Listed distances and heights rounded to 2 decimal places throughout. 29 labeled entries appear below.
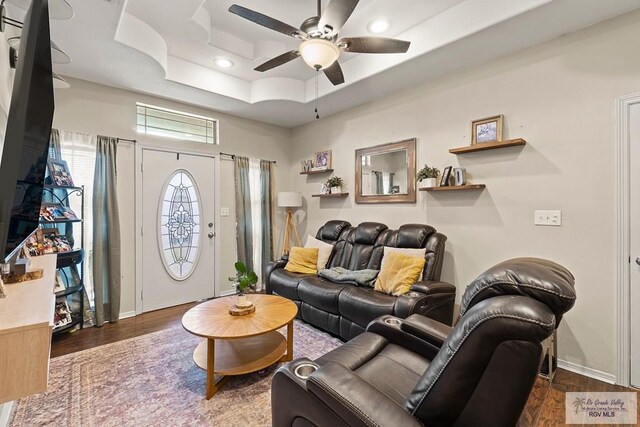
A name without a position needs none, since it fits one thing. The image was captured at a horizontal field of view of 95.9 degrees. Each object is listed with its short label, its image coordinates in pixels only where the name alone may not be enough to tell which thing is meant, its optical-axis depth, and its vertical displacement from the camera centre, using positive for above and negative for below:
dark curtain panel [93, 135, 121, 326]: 3.31 -0.26
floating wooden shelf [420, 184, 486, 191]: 2.88 +0.21
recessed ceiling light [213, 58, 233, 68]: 3.42 +1.78
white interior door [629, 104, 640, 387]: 2.12 -0.27
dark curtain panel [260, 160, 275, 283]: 4.84 -0.03
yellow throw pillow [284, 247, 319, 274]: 3.65 -0.67
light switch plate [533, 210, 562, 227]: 2.47 -0.10
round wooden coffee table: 2.03 -0.87
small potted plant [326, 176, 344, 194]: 4.29 +0.37
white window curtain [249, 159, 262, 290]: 4.77 -0.03
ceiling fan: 1.85 +1.24
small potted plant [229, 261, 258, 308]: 2.35 -0.60
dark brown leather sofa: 2.55 -0.81
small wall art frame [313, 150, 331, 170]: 4.54 +0.78
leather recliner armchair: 0.84 -0.53
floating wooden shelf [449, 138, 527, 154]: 2.61 +0.59
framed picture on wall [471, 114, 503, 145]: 2.78 +0.77
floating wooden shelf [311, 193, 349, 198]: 4.29 +0.21
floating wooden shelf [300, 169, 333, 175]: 4.52 +0.60
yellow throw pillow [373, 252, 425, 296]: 2.77 -0.65
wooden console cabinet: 0.96 -0.47
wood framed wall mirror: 3.54 +0.46
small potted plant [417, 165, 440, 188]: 3.16 +0.35
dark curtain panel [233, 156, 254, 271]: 4.53 -0.04
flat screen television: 1.00 +0.29
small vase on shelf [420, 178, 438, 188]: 3.15 +0.28
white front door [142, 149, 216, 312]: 3.78 -0.26
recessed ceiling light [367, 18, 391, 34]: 2.75 +1.78
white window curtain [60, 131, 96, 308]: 3.21 +0.39
